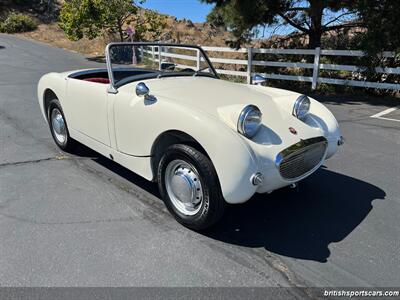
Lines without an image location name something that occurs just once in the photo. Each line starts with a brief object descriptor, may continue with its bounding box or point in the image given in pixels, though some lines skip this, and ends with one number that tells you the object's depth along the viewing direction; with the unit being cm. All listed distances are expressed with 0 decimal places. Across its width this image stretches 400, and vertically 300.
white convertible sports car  277
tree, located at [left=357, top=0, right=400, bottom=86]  940
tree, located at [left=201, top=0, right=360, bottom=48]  1074
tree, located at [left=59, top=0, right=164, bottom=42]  2216
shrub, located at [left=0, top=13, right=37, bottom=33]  3616
